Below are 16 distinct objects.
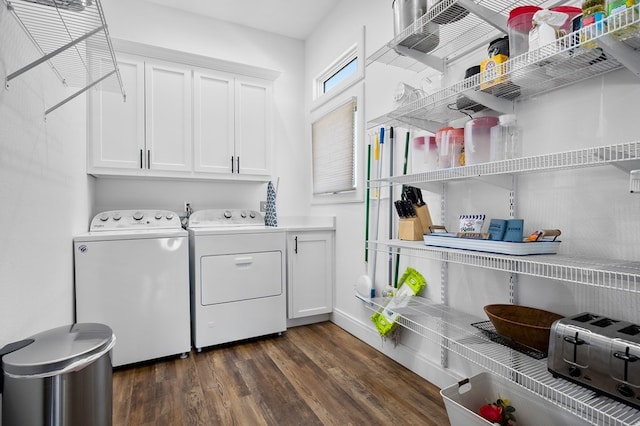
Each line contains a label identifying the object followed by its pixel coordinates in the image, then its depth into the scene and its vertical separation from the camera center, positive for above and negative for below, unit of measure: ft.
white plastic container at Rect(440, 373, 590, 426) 4.02 -2.57
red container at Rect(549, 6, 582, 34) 3.64 +2.23
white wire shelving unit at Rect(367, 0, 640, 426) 3.05 +1.45
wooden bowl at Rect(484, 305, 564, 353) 4.02 -1.50
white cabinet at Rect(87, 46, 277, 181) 8.31 +2.36
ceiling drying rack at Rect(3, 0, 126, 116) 3.60 +2.30
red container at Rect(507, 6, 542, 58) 4.03 +2.26
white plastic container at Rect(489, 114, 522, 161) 4.64 +0.95
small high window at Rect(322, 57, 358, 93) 9.50 +4.13
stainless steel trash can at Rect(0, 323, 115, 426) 2.79 -1.53
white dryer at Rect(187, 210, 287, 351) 7.97 -1.91
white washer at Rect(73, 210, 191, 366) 6.87 -1.77
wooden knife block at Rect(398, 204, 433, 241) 6.04 -0.29
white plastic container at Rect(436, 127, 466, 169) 5.14 +1.00
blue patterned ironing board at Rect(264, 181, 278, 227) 9.65 +0.07
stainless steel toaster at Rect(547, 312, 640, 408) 2.89 -1.38
